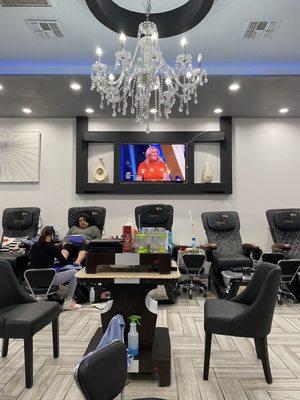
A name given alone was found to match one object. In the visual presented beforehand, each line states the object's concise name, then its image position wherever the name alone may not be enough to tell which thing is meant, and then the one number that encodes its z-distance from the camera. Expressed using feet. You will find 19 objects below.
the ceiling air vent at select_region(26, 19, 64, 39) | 10.57
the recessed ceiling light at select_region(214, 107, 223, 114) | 16.48
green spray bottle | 6.94
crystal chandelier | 9.90
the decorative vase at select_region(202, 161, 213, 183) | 17.37
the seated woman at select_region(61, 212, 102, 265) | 13.83
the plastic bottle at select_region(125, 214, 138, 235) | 7.07
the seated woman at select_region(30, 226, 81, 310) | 11.65
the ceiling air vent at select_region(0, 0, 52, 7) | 9.44
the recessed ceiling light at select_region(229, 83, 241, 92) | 13.37
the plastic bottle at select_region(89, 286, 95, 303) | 13.44
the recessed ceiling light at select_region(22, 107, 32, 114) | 16.81
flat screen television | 17.72
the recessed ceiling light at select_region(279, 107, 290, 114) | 16.58
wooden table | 6.47
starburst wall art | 17.80
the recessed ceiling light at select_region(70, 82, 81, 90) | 13.39
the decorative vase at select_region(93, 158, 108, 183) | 17.54
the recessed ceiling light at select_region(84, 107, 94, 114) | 16.48
